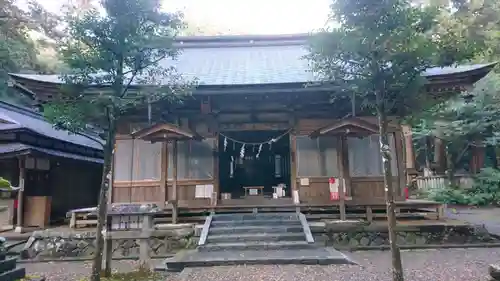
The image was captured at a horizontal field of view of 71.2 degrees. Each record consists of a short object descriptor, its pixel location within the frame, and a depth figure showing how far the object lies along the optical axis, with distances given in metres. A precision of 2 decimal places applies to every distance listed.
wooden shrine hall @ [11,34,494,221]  10.08
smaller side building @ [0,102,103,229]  11.77
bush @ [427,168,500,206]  17.47
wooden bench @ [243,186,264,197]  13.08
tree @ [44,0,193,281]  5.46
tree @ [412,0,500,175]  14.58
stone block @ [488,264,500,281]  4.06
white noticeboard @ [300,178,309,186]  10.70
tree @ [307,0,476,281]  4.76
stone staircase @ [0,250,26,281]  4.28
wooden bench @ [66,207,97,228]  10.11
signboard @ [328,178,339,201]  10.12
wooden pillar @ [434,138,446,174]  20.78
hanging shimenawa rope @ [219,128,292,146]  10.84
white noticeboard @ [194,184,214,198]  10.67
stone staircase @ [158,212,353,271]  6.88
